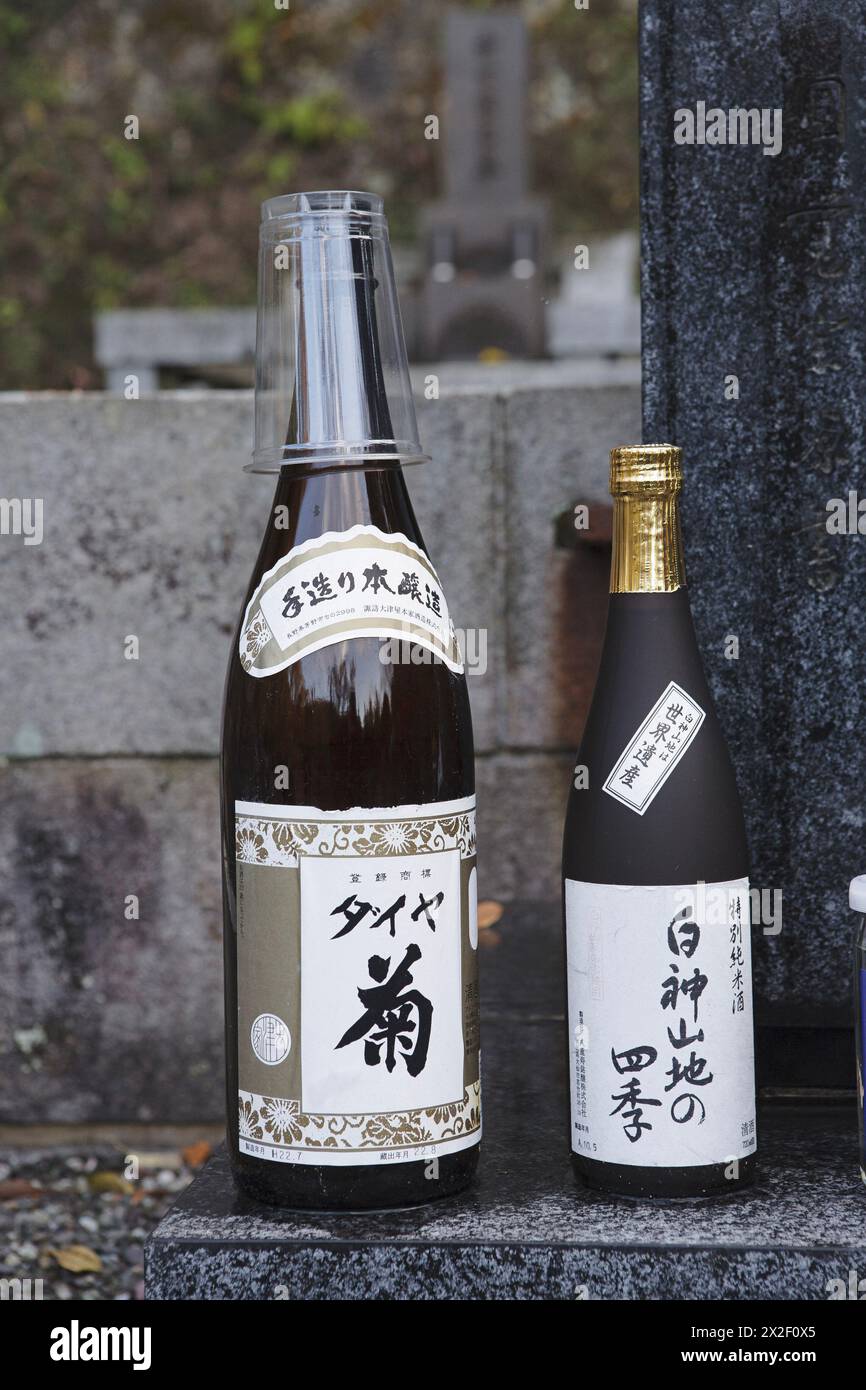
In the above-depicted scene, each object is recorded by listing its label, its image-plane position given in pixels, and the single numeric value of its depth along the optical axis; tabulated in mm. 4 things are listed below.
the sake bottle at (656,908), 1129
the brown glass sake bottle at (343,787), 1129
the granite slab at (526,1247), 1107
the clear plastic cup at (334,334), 1171
